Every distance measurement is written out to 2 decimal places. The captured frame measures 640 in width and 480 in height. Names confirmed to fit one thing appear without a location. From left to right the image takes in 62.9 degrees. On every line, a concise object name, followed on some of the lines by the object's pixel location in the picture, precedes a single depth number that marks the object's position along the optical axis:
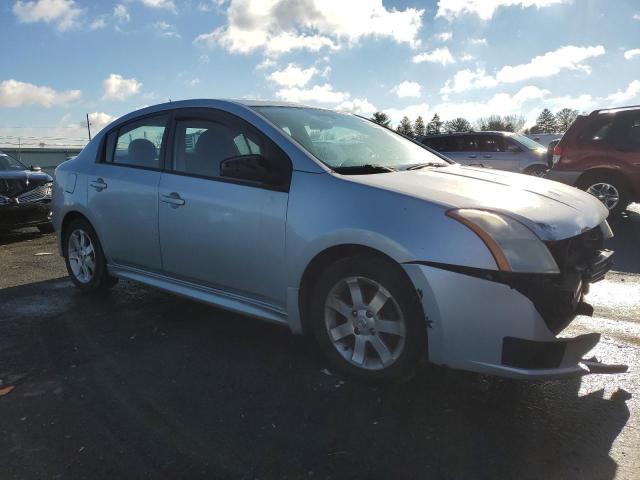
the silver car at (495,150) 12.48
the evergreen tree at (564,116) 73.82
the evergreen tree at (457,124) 74.19
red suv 7.80
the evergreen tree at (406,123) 81.50
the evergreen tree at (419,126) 87.78
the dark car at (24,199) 8.27
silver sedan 2.52
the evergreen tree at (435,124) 86.16
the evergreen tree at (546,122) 76.81
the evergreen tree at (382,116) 71.11
